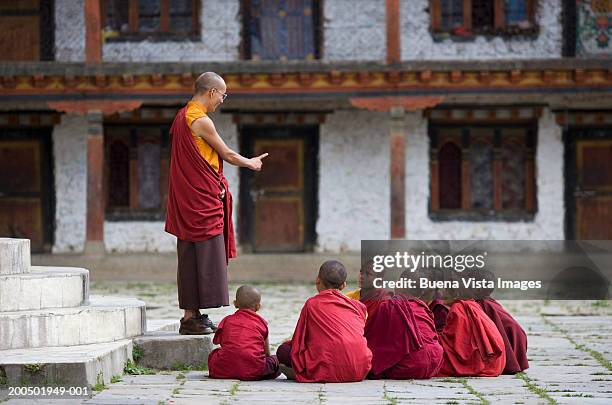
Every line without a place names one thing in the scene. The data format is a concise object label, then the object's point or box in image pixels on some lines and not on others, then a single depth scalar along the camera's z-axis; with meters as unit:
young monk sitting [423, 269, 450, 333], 16.47
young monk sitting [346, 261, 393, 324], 16.02
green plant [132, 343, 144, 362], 16.37
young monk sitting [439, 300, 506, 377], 16.03
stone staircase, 13.95
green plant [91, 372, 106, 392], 14.18
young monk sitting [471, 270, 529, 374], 16.44
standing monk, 16.30
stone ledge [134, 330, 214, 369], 16.41
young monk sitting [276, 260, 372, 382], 15.13
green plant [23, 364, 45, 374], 13.94
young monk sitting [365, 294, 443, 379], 15.55
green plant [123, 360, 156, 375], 15.90
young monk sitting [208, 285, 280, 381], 15.45
